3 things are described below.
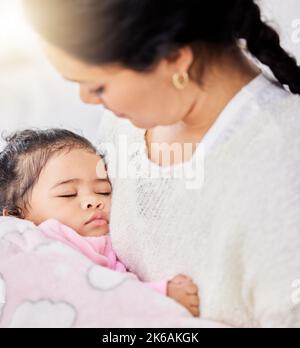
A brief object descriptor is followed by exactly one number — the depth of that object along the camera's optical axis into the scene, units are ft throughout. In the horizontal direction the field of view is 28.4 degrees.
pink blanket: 2.70
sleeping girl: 3.16
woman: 2.41
